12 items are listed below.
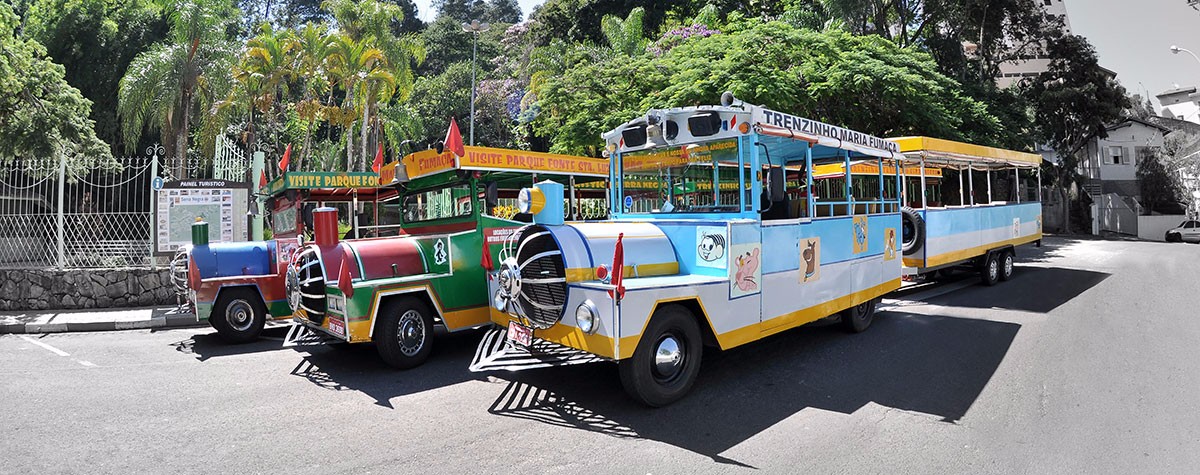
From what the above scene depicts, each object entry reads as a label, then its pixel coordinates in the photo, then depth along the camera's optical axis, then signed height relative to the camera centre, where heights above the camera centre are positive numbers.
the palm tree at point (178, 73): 18.75 +5.81
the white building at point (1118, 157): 40.03 +5.03
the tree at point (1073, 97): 30.33 +6.69
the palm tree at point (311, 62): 20.56 +6.50
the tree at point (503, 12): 64.50 +25.33
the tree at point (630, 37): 24.39 +8.32
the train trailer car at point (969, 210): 10.95 +0.58
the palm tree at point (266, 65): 19.89 +6.24
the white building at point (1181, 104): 55.31 +11.80
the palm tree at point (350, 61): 20.61 +6.54
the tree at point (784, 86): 14.28 +3.93
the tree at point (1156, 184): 36.50 +2.83
